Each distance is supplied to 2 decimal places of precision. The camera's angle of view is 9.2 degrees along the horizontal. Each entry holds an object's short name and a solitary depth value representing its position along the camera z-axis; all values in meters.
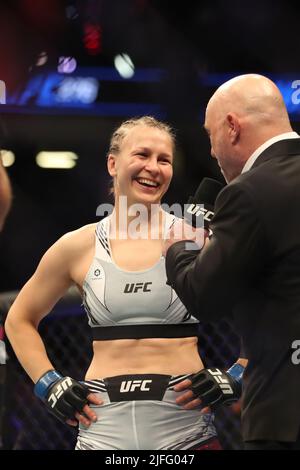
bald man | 3.71
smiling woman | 4.11
